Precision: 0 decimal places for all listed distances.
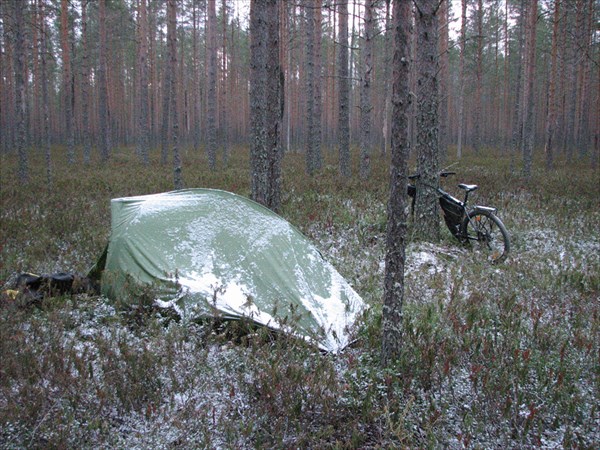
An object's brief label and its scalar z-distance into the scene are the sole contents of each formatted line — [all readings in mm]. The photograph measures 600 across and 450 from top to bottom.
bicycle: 7414
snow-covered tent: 4543
